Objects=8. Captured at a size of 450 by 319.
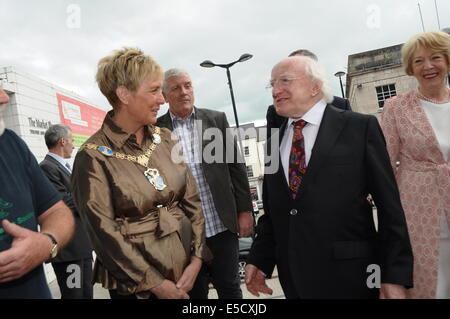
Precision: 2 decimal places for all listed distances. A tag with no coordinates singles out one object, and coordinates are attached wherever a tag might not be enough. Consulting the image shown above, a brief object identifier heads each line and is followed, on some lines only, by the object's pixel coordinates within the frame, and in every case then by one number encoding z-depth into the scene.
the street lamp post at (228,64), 14.30
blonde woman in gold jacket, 1.97
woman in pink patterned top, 2.62
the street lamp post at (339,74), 19.89
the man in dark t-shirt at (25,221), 1.50
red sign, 14.00
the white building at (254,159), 50.76
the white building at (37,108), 10.19
